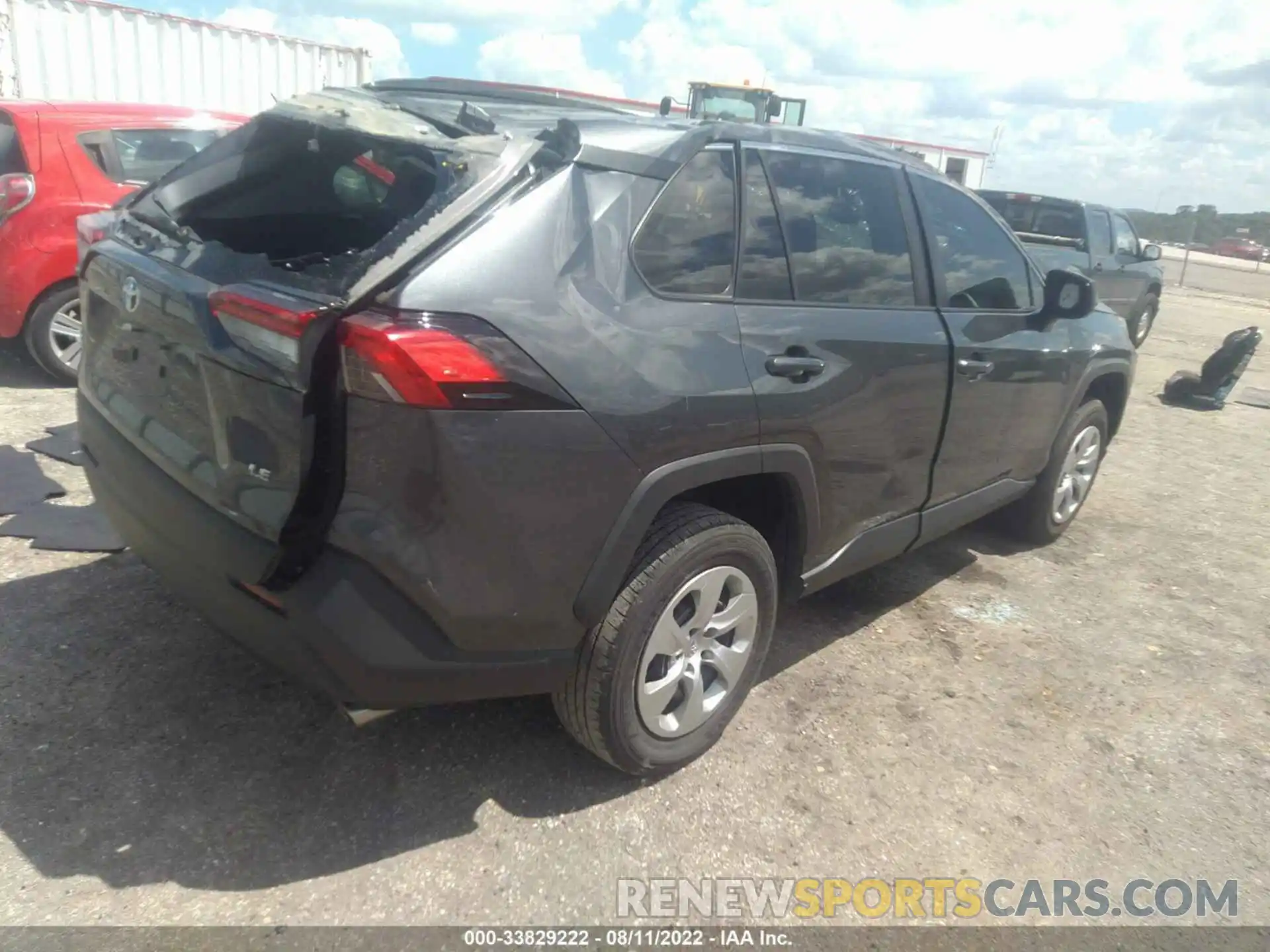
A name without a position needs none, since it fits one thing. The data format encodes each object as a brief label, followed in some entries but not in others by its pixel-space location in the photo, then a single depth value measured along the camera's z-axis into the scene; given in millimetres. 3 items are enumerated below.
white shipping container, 9578
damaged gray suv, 2117
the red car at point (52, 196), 5508
